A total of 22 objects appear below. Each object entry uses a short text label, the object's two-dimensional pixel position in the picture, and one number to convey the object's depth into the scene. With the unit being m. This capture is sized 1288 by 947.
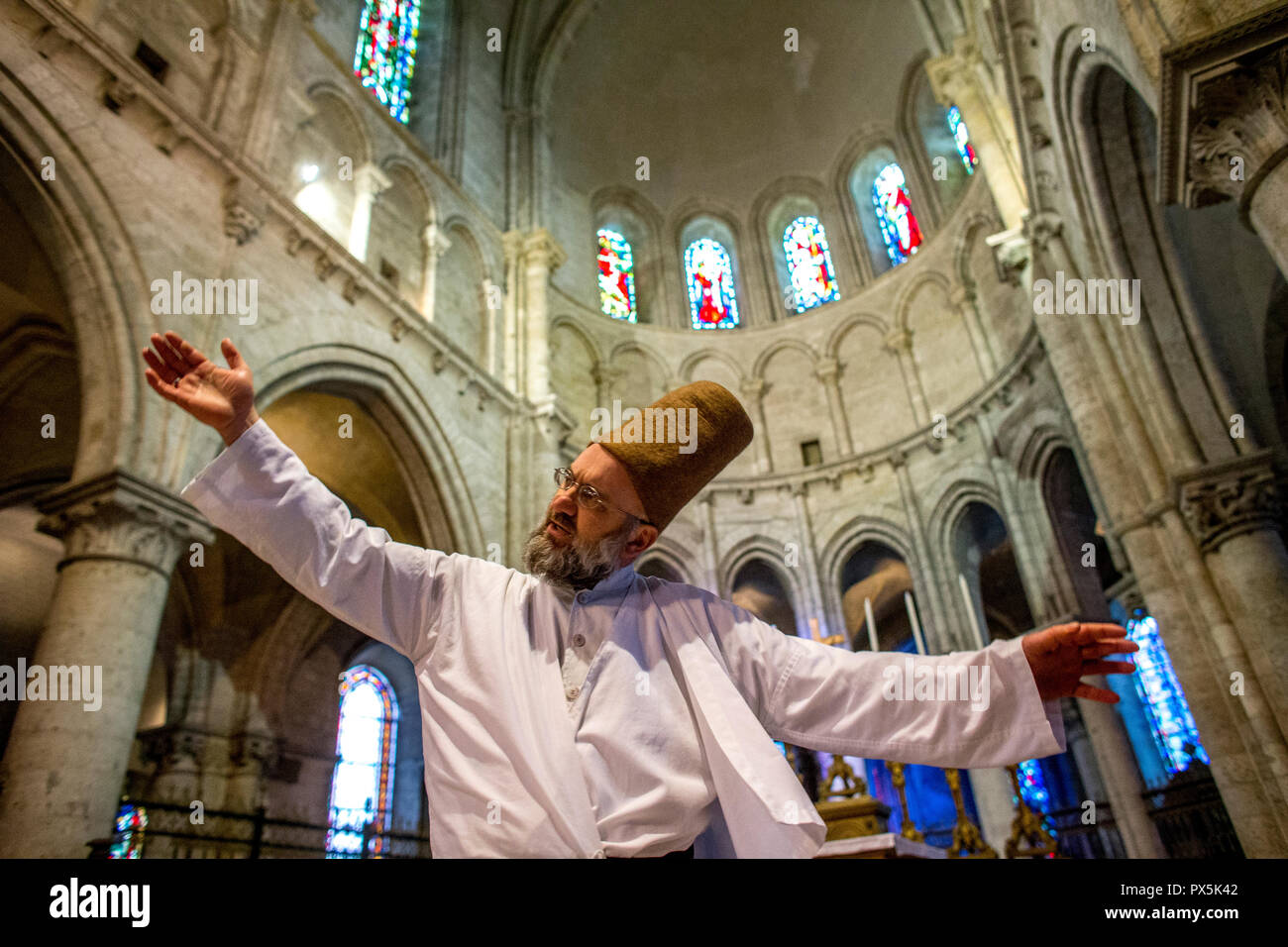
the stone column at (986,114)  10.54
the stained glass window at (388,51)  12.30
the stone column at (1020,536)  11.13
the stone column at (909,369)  14.05
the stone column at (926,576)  12.53
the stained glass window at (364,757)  12.45
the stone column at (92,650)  4.81
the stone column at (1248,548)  5.96
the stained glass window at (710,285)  17.17
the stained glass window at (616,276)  16.45
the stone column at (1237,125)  3.88
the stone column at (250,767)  10.77
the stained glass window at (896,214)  15.80
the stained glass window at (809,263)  16.86
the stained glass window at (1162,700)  11.83
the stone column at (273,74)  8.41
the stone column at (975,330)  12.83
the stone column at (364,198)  10.01
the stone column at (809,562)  13.58
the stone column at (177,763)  10.38
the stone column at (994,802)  10.86
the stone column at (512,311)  12.20
